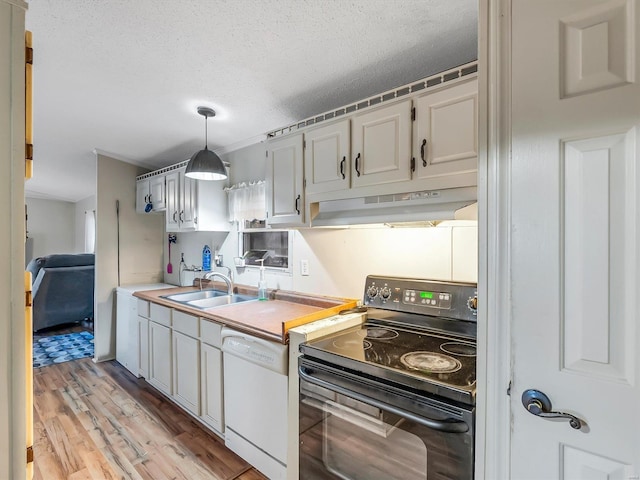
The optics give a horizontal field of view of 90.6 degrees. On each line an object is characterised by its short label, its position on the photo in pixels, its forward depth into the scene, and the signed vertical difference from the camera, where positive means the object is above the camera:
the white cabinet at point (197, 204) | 2.81 +0.33
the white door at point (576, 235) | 0.74 +0.01
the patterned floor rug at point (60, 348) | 3.58 -1.35
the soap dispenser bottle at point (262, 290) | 2.53 -0.40
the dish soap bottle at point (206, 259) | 3.17 -0.20
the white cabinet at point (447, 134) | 1.26 +0.45
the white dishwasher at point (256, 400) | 1.63 -0.89
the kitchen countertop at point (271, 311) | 1.67 -0.48
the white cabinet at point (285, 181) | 1.87 +0.36
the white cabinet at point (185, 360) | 2.07 -0.90
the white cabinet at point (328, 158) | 1.66 +0.45
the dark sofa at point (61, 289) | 4.24 -0.68
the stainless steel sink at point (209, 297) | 2.75 -0.52
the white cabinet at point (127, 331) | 3.05 -0.93
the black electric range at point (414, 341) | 1.09 -0.47
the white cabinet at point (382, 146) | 1.45 +0.45
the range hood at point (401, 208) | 1.34 +0.15
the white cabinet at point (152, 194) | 3.32 +0.51
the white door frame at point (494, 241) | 0.89 +0.00
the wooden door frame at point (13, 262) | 0.96 -0.07
